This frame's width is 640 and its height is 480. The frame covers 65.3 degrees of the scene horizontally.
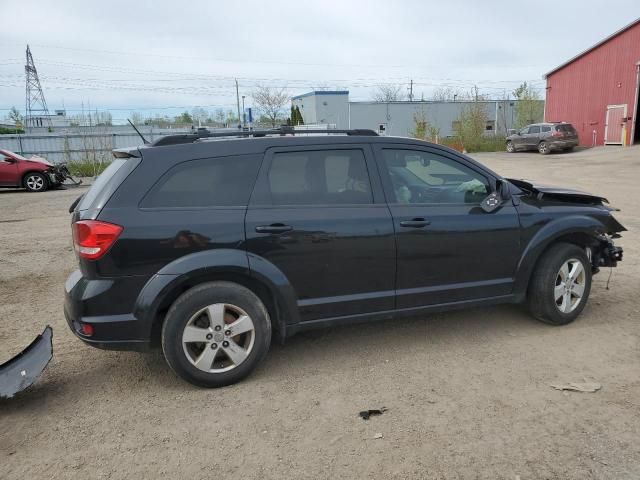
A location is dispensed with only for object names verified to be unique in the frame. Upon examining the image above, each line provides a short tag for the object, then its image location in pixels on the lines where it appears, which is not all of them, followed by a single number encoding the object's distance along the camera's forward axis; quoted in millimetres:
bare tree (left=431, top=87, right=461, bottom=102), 62156
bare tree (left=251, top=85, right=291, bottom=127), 56500
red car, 16297
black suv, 3346
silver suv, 28438
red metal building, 27719
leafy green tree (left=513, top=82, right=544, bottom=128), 45250
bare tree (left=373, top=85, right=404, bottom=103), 69812
